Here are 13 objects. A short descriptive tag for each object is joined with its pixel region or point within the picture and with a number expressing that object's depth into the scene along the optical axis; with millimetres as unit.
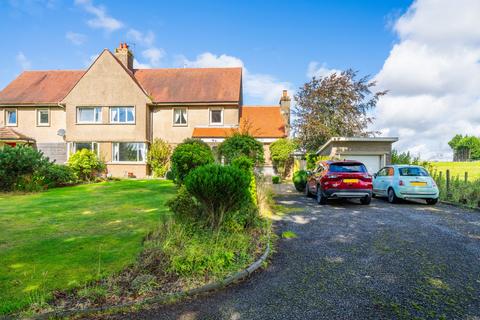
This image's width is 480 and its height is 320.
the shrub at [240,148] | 16234
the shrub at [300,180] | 15466
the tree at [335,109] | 25672
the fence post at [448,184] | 12520
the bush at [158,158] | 22297
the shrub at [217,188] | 5391
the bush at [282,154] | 23453
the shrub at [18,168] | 12984
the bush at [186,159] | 9227
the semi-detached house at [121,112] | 22766
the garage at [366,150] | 18516
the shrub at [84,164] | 18109
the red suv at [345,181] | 10617
